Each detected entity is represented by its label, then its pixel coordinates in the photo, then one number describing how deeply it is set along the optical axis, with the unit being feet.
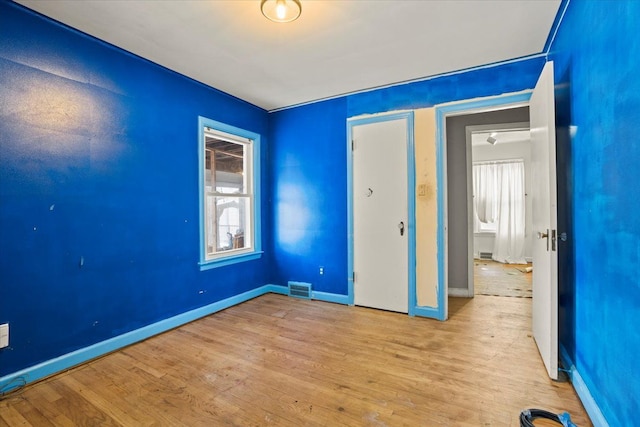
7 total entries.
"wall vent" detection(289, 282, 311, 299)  12.89
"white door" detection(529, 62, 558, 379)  6.39
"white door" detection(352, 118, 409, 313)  10.89
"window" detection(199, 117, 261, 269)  10.98
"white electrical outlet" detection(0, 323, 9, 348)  6.33
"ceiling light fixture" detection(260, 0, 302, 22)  6.22
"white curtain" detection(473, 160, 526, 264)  20.68
